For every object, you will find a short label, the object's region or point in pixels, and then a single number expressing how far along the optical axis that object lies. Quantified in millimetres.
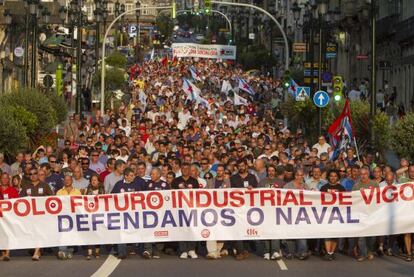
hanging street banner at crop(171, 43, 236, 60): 87062
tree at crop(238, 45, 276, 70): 102719
